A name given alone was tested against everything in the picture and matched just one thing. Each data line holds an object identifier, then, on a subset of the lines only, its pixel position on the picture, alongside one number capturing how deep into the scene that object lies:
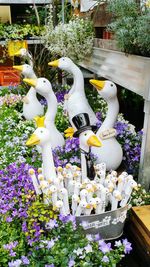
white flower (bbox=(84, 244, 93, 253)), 0.96
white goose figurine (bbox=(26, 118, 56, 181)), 1.19
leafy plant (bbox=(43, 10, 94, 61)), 2.14
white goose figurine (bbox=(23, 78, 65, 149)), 1.71
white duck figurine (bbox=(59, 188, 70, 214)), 1.08
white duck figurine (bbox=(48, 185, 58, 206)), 1.05
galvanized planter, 1.09
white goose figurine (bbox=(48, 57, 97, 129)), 1.95
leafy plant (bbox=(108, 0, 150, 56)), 1.23
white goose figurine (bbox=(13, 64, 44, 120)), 2.34
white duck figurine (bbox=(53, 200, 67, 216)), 1.02
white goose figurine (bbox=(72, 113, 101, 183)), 1.21
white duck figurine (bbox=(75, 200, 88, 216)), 1.04
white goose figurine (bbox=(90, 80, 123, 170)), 1.52
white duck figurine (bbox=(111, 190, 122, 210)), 1.08
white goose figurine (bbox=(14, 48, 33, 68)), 2.74
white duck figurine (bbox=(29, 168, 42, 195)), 1.16
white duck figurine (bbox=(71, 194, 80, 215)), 1.07
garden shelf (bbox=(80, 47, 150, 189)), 1.22
